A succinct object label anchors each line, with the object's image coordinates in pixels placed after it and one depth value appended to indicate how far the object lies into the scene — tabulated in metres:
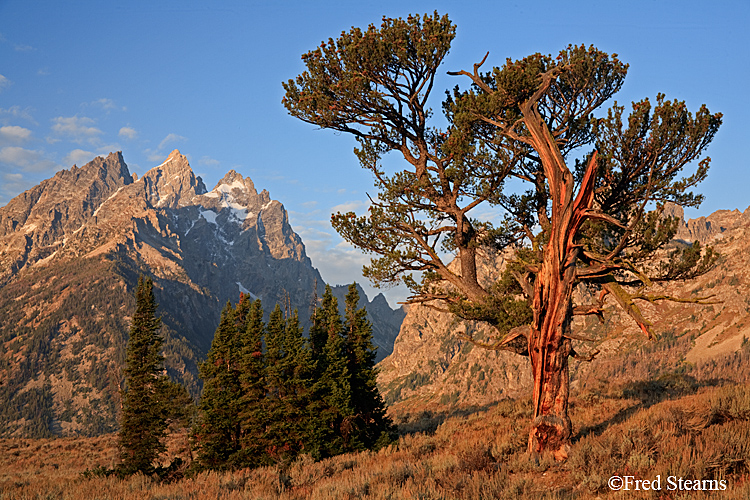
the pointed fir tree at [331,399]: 20.05
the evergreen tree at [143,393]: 23.16
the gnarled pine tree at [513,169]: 12.74
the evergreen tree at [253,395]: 21.73
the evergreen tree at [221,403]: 22.59
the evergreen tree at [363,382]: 21.03
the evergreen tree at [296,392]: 21.03
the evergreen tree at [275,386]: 21.39
